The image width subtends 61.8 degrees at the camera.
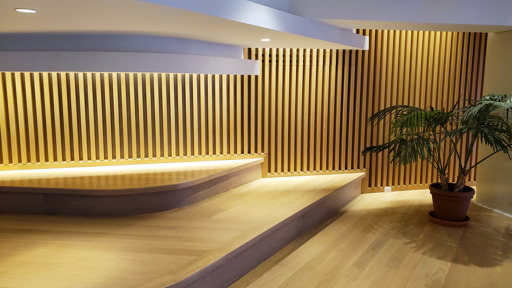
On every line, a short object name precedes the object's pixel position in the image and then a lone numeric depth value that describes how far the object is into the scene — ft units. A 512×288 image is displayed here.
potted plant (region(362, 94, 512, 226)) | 12.92
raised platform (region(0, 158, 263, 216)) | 12.08
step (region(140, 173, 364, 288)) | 9.04
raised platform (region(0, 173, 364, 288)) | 8.48
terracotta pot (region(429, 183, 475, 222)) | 13.87
